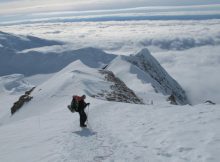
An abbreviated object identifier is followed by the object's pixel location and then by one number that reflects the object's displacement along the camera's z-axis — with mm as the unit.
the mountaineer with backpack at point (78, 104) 12482
